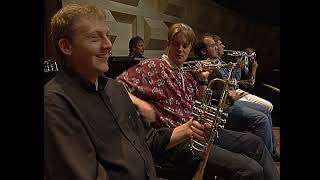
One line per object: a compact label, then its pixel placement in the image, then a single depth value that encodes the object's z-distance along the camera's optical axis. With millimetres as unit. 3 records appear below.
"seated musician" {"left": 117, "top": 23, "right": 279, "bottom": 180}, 1189
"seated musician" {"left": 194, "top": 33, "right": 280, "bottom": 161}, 1659
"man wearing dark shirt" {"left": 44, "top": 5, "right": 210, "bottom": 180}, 757
